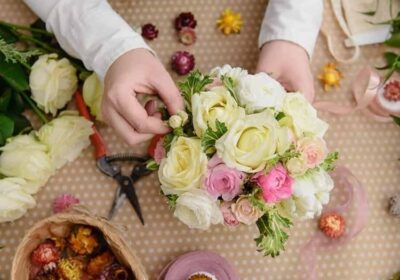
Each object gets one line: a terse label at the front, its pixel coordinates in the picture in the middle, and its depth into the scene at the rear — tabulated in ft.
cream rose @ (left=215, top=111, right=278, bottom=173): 2.12
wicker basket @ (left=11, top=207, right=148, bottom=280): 2.81
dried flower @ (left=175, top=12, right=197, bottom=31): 3.38
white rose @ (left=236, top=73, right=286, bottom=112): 2.22
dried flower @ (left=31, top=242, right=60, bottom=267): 3.03
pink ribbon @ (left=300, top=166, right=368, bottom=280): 3.28
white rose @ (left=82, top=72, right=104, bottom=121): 3.17
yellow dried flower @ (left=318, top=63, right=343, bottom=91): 3.38
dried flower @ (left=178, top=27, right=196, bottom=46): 3.38
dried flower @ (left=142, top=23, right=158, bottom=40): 3.37
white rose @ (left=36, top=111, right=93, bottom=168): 3.16
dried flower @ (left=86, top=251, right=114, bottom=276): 3.08
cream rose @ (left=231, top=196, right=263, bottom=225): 2.27
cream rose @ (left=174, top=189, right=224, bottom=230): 2.27
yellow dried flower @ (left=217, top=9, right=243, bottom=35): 3.40
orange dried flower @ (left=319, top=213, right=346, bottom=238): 3.26
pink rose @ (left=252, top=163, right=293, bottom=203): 2.17
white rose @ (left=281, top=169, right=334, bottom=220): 2.25
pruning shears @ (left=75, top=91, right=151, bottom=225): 3.24
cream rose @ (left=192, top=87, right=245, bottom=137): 2.18
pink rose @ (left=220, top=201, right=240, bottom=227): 2.33
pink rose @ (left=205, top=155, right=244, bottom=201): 2.19
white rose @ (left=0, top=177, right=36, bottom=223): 3.02
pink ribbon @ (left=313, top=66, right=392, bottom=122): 3.32
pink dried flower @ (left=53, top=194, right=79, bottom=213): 3.21
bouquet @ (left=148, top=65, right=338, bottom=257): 2.15
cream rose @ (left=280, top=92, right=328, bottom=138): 2.23
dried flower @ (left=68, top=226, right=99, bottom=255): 3.02
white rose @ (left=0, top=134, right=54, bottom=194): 3.07
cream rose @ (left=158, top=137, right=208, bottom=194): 2.21
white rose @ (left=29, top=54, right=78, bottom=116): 3.14
